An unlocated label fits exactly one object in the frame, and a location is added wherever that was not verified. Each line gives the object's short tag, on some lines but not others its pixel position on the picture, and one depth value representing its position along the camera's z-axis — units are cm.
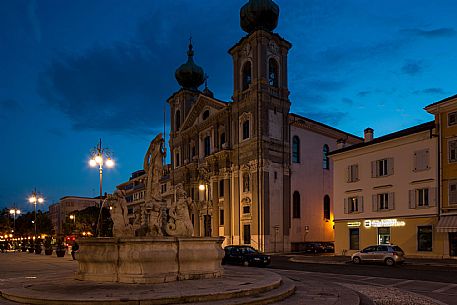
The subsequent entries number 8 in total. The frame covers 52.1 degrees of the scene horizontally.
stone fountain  1362
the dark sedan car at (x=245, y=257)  2892
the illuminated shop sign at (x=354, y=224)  3957
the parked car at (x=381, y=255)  2943
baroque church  5119
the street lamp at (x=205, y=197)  5712
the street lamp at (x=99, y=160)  2731
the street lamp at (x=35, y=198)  5194
